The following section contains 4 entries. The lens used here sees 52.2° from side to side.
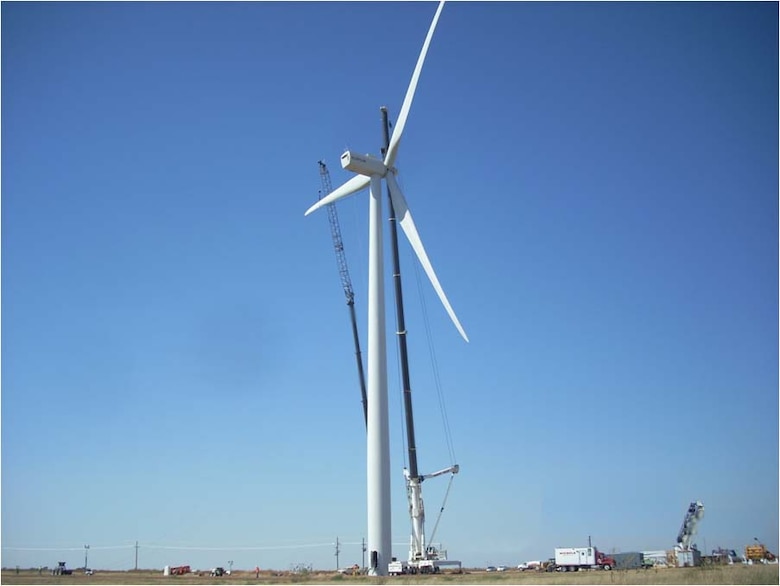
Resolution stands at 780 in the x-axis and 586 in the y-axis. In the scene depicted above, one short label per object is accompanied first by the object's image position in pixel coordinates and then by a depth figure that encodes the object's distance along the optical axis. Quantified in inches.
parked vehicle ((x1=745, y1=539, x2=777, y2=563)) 3614.4
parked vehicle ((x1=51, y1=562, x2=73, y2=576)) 3228.6
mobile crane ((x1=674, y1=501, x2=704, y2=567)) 3695.9
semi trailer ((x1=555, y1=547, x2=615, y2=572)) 3147.1
